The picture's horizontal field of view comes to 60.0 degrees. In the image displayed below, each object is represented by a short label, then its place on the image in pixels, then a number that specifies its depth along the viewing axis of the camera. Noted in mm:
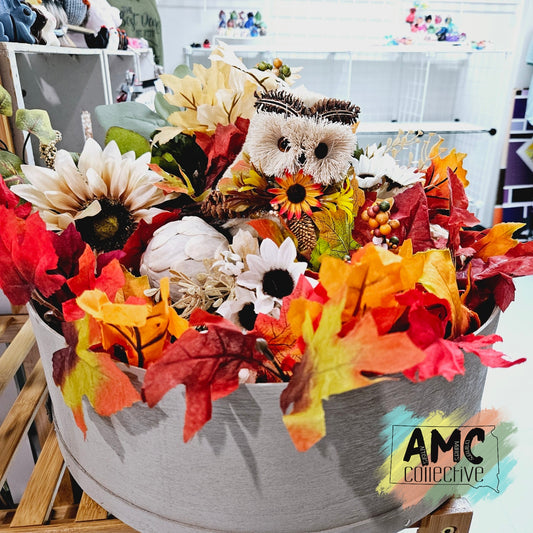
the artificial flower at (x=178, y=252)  392
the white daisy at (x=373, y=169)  463
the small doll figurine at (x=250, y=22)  2965
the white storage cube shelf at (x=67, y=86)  1027
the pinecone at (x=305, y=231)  401
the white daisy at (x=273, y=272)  352
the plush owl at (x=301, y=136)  362
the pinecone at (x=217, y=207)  422
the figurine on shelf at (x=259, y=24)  2995
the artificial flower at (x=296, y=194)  383
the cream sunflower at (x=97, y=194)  406
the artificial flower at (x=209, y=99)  464
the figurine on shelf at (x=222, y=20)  2988
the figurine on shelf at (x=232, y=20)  2974
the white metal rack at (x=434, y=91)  3256
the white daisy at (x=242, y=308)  356
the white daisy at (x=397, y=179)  456
